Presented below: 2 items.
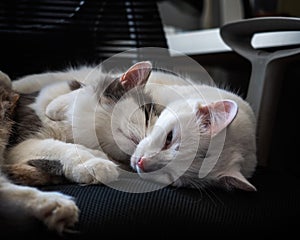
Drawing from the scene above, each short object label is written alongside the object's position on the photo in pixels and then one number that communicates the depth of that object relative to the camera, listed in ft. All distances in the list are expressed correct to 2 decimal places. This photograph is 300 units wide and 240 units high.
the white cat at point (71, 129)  3.01
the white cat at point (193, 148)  3.08
